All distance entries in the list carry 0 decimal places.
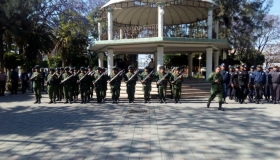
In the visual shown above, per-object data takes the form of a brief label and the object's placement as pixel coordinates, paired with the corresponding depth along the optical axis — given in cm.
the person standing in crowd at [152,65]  1912
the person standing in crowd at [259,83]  1315
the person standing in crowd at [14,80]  1752
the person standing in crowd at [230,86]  1371
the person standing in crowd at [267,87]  1362
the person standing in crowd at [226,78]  1345
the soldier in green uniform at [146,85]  1311
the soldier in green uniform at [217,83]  1057
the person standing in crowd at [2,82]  1662
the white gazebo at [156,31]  1522
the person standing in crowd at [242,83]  1297
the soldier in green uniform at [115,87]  1297
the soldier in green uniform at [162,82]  1288
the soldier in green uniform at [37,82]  1288
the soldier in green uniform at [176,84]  1294
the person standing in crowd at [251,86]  1358
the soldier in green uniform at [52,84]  1292
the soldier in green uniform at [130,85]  1308
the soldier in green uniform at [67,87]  1314
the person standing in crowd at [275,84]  1298
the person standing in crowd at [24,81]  1834
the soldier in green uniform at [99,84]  1310
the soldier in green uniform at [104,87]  1328
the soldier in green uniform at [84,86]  1319
